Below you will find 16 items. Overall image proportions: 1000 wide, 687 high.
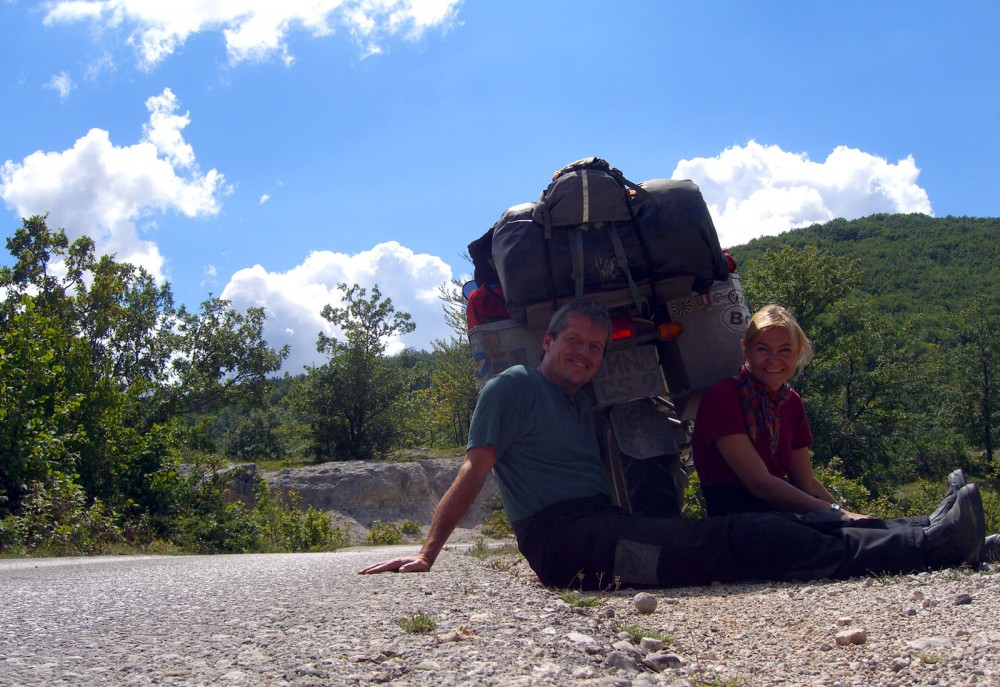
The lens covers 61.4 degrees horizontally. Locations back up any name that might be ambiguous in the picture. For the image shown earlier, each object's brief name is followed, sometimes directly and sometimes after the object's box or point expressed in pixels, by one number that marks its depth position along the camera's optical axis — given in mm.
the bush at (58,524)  8922
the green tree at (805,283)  33062
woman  3973
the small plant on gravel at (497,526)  9375
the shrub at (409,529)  20406
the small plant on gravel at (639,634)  2609
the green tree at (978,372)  45188
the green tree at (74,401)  10188
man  3363
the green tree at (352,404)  32312
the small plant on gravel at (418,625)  2469
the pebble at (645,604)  3076
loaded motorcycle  4539
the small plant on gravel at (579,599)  3146
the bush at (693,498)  6574
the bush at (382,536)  15734
